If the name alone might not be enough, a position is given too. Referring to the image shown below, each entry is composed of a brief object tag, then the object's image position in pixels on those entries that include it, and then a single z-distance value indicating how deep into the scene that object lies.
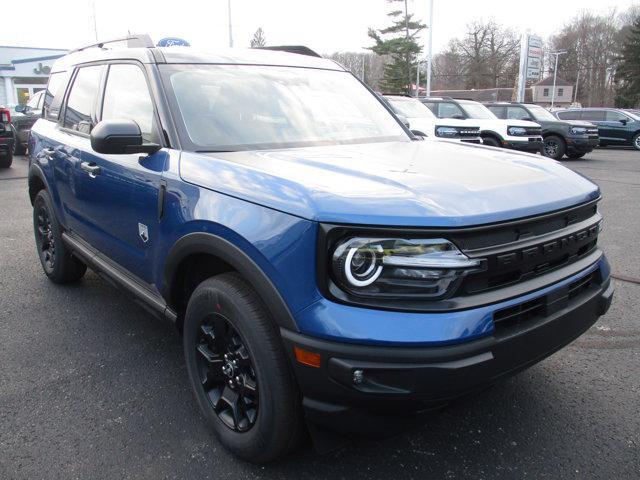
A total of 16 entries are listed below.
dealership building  45.41
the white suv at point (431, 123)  13.27
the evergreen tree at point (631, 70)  52.12
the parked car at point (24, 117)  13.91
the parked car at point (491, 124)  13.86
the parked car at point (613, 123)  20.45
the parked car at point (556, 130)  15.92
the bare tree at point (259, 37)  62.81
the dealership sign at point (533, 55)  32.82
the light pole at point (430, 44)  29.37
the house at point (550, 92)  84.05
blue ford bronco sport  1.83
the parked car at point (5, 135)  11.99
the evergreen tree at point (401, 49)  49.16
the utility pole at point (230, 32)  28.43
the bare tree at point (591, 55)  74.75
